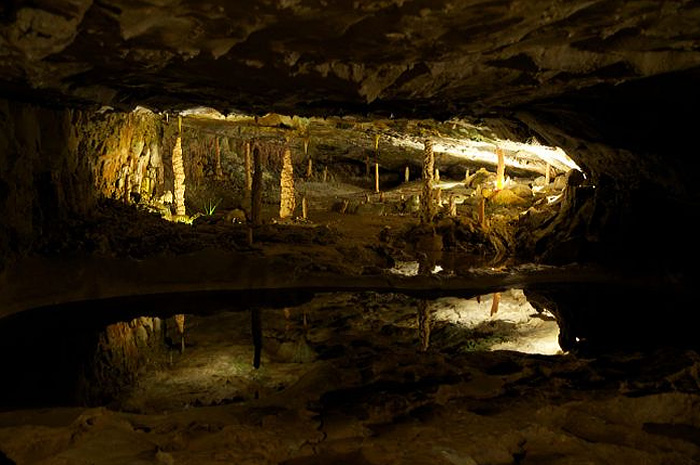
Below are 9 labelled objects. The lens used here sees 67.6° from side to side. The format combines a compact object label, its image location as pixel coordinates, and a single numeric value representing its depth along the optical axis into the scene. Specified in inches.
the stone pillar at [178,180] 578.2
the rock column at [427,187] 585.0
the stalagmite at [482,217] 592.1
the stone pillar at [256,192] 500.1
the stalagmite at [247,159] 646.5
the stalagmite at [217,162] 728.8
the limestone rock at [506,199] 711.7
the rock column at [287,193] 646.3
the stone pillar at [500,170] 667.9
